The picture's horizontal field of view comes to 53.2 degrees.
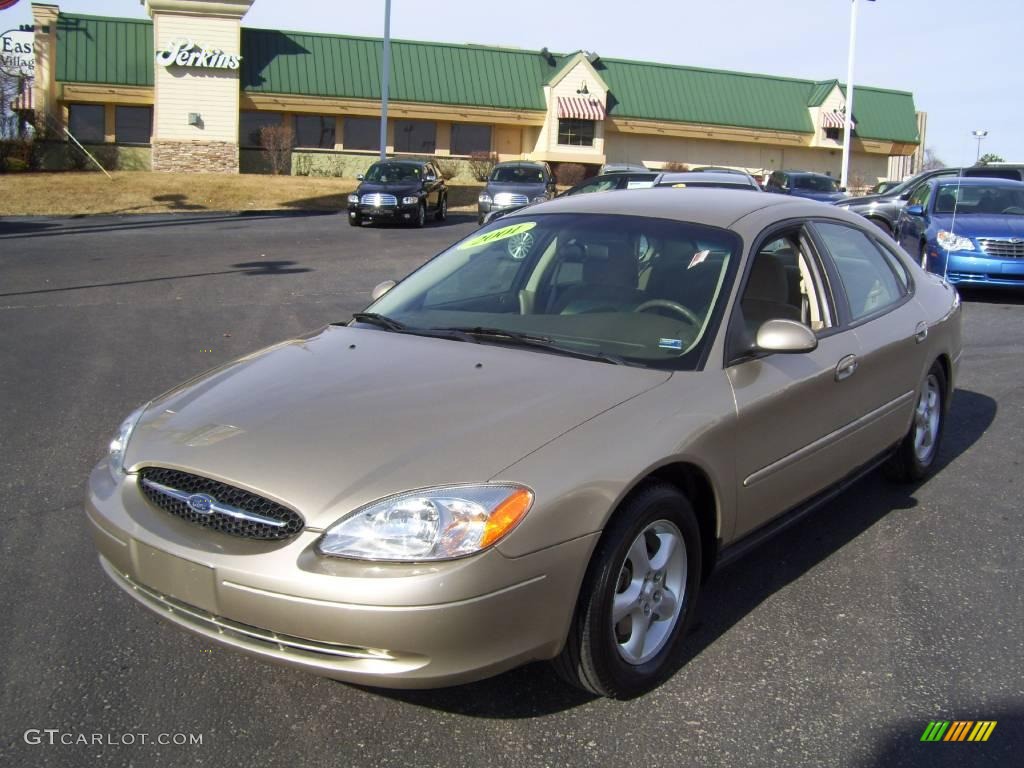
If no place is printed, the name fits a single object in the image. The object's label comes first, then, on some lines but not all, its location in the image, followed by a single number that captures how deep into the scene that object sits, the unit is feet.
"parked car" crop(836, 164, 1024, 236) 54.52
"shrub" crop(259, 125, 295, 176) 124.26
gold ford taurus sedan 9.29
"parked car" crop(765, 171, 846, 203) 83.97
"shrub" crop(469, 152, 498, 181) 133.80
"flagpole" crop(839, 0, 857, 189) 117.16
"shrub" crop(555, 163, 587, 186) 135.85
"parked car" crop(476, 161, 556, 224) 74.18
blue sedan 40.63
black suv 74.28
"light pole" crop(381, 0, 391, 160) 108.47
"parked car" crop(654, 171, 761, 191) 56.65
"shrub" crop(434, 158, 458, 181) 132.05
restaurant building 120.67
